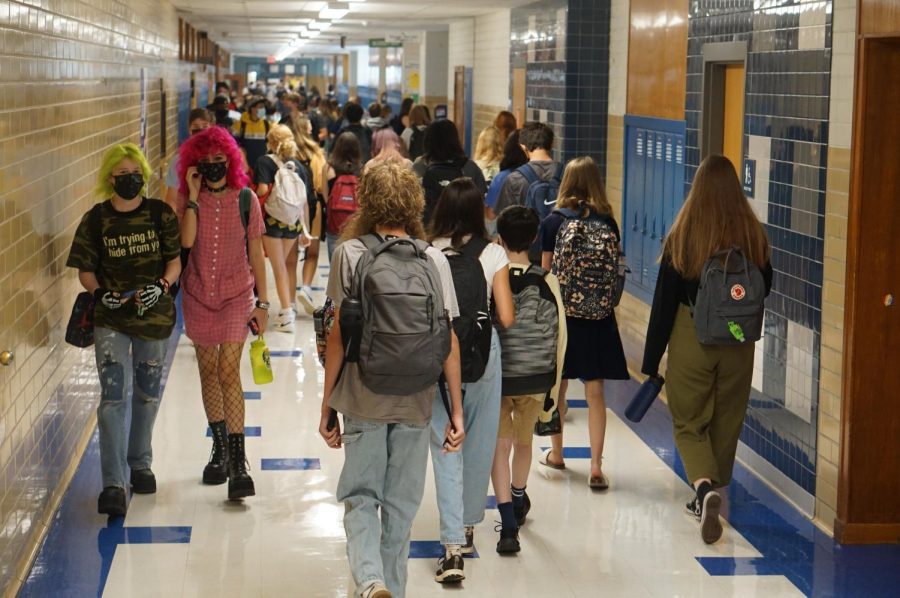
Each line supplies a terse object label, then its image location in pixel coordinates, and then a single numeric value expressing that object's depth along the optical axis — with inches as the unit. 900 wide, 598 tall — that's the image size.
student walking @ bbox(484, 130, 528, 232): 297.6
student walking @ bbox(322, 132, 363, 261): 373.4
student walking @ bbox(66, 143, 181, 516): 201.9
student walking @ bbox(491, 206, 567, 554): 191.8
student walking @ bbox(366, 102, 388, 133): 605.0
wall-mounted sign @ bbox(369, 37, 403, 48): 974.2
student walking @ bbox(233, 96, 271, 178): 530.3
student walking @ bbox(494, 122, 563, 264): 281.7
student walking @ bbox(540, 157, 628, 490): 224.8
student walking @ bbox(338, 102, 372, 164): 511.5
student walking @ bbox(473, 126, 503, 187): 353.1
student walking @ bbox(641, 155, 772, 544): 199.0
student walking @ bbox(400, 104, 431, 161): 495.8
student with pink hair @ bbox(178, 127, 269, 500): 214.4
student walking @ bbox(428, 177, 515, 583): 174.6
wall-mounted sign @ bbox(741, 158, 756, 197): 248.1
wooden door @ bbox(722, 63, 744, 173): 271.7
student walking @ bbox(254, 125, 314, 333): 370.6
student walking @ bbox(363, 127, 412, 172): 400.8
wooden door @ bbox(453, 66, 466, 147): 768.9
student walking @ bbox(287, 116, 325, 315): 405.7
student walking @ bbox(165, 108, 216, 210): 438.6
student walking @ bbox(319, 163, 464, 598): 151.7
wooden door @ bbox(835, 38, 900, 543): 193.5
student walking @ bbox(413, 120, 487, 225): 304.5
